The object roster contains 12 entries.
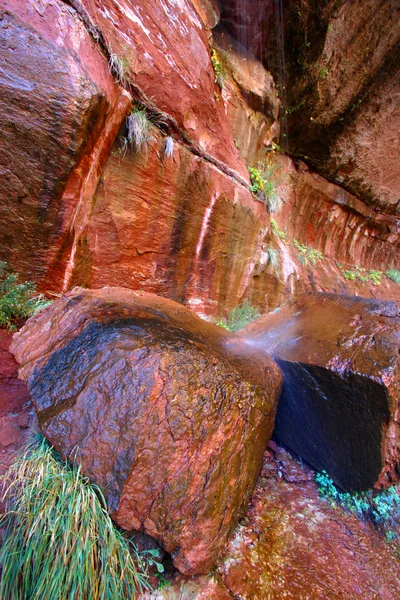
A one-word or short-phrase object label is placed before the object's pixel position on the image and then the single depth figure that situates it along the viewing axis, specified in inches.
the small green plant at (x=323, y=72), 236.7
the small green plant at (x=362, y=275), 401.0
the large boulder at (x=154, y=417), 56.2
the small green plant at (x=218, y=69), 204.1
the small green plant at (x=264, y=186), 233.8
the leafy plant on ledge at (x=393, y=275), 484.7
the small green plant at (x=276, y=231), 269.7
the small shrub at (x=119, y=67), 122.6
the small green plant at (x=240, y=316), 203.7
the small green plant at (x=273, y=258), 238.5
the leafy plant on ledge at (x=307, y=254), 317.1
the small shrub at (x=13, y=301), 102.5
